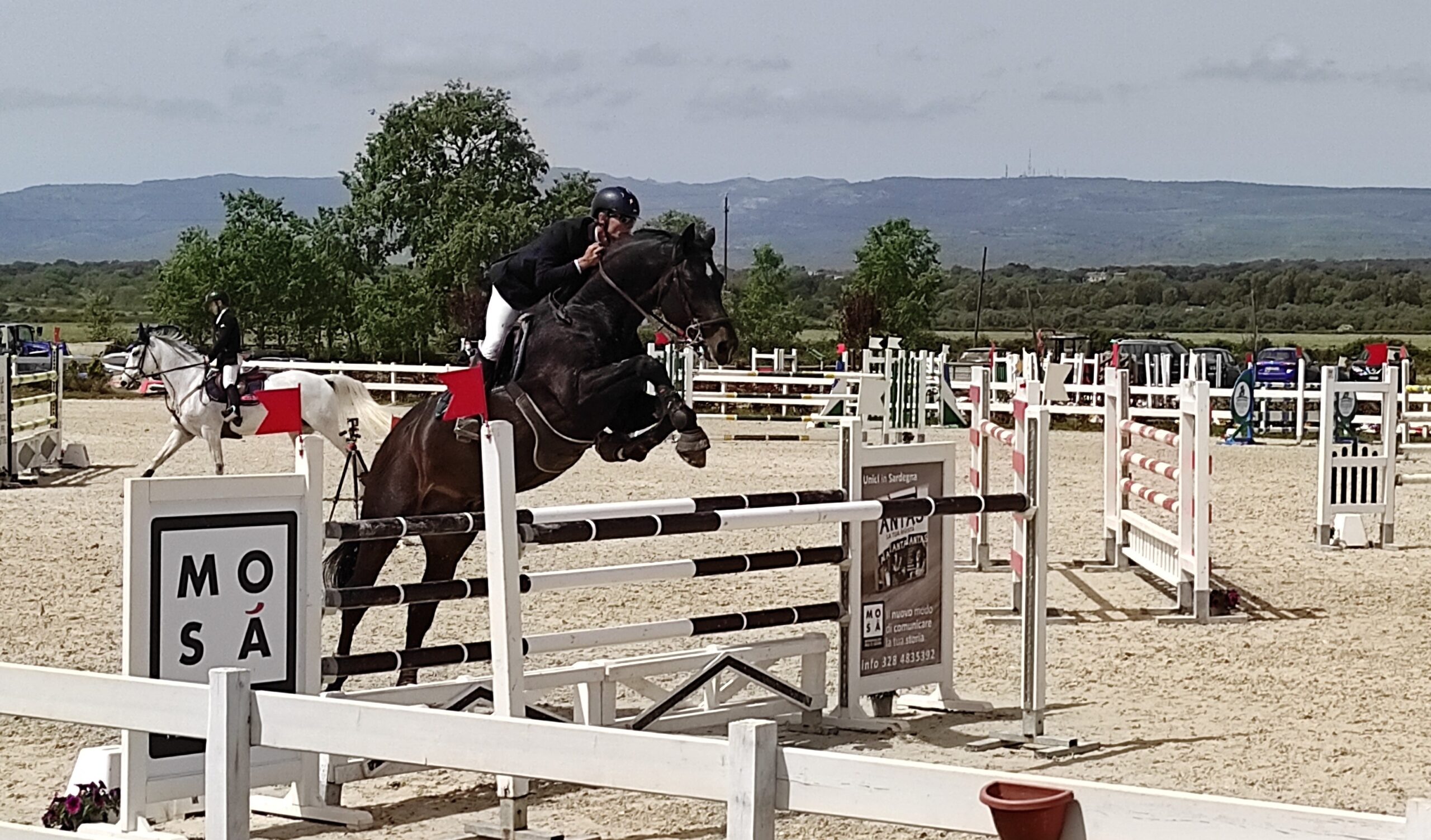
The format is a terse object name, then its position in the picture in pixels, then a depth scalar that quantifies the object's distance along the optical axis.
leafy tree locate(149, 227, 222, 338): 67.88
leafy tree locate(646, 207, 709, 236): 54.51
